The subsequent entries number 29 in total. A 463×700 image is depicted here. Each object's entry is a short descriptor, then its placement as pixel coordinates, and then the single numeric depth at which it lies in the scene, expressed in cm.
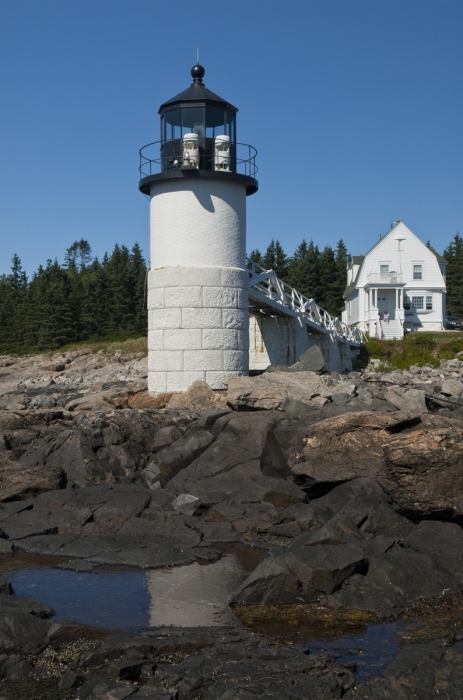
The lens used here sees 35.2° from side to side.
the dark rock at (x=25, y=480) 1283
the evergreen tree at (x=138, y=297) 6425
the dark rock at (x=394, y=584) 855
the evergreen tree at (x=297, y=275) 6178
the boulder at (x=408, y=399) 1719
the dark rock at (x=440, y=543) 941
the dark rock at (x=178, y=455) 1419
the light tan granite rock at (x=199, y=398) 1839
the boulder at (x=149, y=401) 1947
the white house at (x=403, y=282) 5044
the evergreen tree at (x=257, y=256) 6913
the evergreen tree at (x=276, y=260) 6600
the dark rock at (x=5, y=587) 875
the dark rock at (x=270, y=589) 868
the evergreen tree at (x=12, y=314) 6750
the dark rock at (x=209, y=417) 1582
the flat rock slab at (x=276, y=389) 1759
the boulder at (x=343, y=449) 1257
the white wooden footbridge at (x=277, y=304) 2350
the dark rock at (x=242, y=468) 1277
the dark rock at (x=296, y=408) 1660
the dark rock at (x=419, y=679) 625
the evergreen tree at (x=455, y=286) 6900
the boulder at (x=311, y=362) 2203
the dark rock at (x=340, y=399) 1755
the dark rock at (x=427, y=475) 1073
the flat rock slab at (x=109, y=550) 1042
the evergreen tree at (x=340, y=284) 6301
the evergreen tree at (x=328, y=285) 6234
